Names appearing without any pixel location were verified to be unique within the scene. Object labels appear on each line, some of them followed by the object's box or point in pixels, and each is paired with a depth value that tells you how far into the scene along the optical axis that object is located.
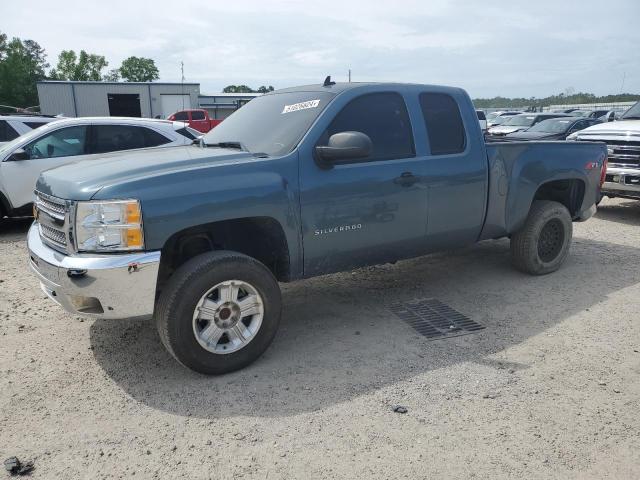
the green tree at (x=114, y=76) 105.31
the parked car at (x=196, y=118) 27.53
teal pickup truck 3.13
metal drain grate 4.17
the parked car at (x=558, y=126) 13.91
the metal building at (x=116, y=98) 39.56
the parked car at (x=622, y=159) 8.00
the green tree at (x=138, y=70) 108.25
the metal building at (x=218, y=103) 48.53
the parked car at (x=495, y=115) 22.39
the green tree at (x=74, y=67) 89.00
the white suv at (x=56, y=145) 7.34
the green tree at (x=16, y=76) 66.38
